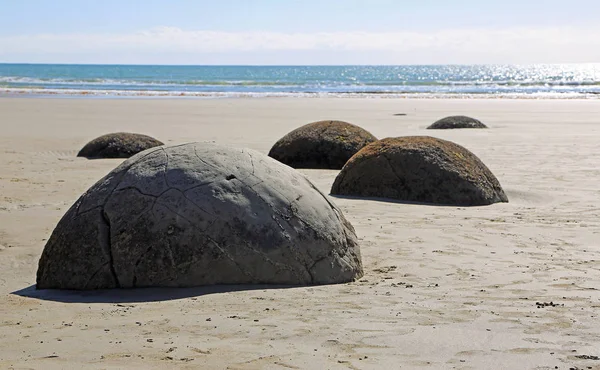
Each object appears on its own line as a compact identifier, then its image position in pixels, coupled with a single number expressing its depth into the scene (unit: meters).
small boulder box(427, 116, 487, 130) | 20.72
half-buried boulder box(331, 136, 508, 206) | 9.38
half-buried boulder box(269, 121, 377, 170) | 12.62
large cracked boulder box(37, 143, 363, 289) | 5.36
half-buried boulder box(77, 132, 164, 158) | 14.36
